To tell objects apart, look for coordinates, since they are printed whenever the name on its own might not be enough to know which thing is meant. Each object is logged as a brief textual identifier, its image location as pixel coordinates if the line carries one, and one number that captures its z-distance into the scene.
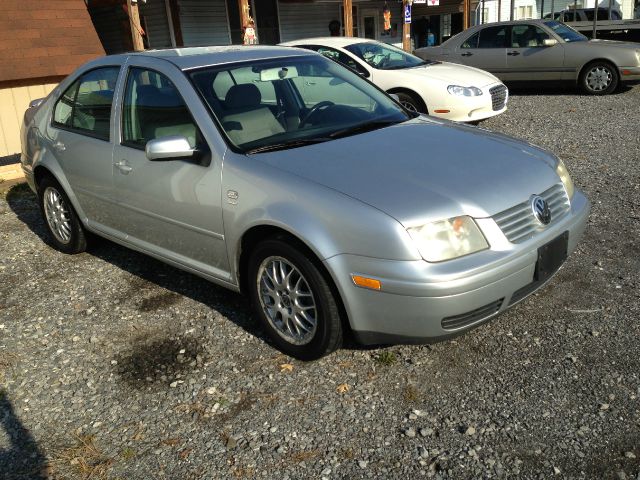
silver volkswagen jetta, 3.05
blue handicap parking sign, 18.12
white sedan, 9.12
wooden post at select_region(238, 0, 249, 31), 16.14
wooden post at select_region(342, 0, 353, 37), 18.77
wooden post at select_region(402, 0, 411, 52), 18.89
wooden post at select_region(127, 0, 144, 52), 15.12
